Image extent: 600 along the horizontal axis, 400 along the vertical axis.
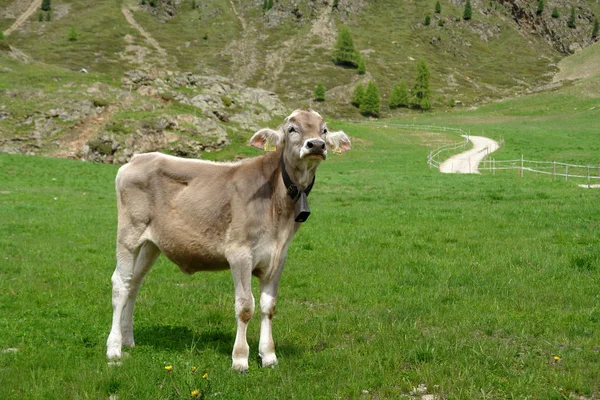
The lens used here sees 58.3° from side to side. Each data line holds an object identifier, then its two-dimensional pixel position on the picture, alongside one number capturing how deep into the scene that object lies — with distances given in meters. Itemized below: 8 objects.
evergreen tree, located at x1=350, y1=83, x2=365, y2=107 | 129.38
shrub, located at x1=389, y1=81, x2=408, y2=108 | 131.75
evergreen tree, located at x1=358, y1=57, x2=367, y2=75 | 153.88
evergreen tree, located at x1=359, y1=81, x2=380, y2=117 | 125.19
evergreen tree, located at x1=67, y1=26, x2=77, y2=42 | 162.50
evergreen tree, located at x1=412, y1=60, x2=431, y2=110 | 133.25
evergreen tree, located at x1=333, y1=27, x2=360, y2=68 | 162.50
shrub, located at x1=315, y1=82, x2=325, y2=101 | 133.75
